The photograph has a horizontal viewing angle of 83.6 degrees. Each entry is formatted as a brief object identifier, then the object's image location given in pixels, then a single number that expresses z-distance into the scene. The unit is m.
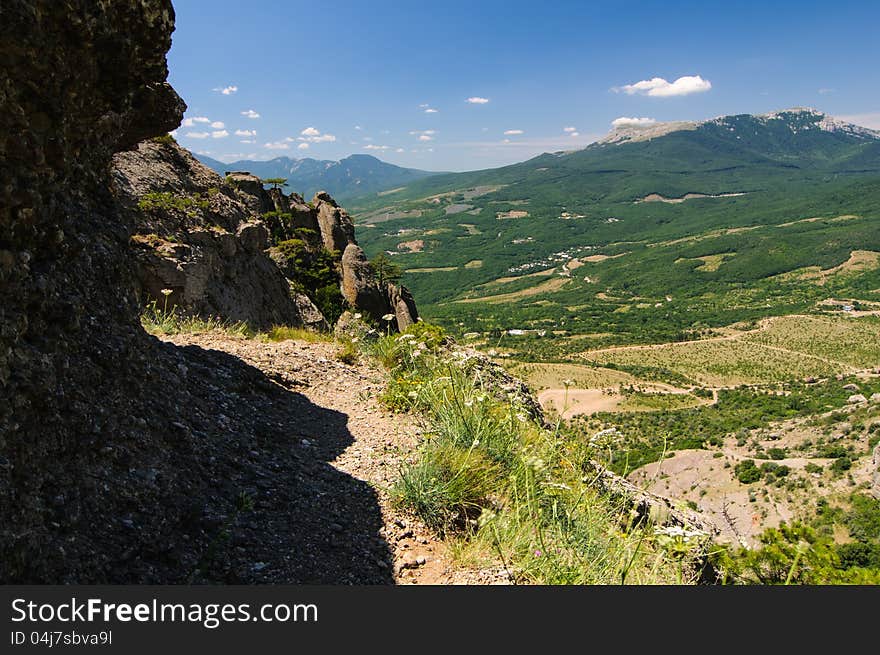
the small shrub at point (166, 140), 14.70
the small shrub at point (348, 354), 8.98
